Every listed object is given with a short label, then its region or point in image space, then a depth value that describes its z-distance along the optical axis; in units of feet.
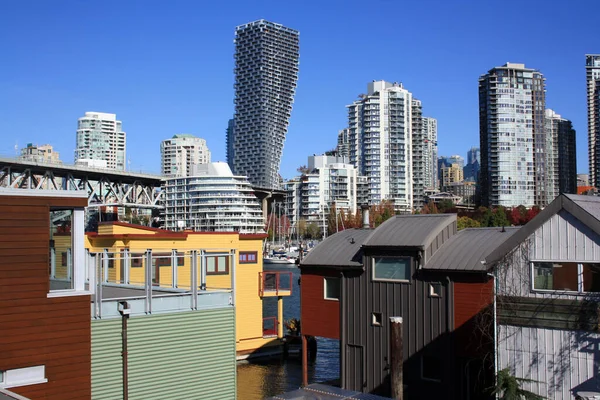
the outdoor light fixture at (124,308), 51.98
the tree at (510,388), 60.54
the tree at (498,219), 400.16
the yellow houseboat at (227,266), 109.29
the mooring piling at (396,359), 66.59
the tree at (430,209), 573.45
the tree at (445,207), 597.60
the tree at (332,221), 581.82
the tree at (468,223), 404.36
